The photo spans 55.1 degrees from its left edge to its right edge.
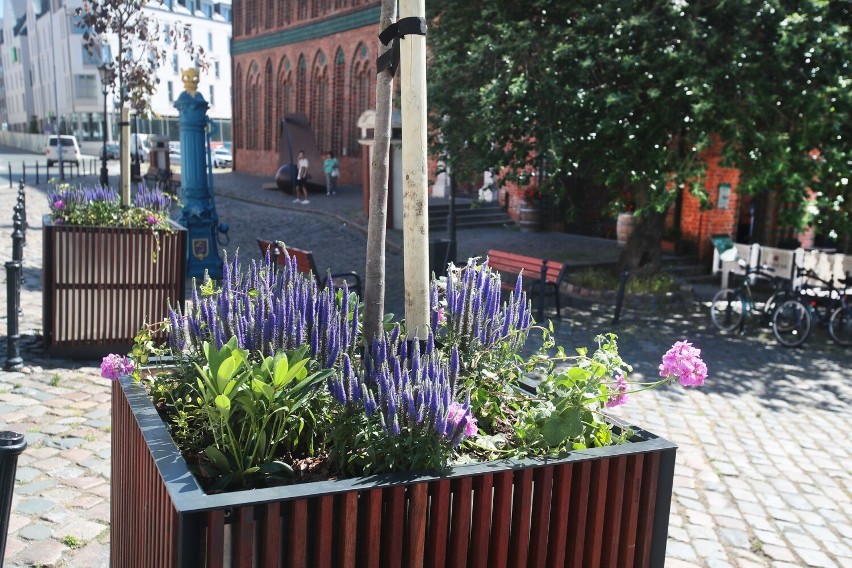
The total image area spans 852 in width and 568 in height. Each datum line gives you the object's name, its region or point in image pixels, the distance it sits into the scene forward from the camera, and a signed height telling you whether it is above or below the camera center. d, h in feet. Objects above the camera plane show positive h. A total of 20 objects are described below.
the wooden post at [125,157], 29.53 +0.22
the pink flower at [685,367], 9.60 -2.18
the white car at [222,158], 164.55 +1.56
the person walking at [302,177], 83.82 -0.91
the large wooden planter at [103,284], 23.65 -3.56
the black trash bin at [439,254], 37.65 -3.77
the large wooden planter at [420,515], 7.00 -3.20
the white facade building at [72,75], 208.13 +24.11
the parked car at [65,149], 139.03 +2.04
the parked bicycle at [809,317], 32.99 -5.44
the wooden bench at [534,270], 35.04 -4.33
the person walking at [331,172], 93.76 -0.32
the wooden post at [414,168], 9.68 +0.04
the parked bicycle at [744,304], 34.55 -5.20
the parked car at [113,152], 169.19 +2.24
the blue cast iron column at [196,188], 37.60 -1.06
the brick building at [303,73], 107.86 +14.06
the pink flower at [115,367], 10.51 -2.62
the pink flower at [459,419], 7.86 -2.35
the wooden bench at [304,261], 28.22 -3.26
